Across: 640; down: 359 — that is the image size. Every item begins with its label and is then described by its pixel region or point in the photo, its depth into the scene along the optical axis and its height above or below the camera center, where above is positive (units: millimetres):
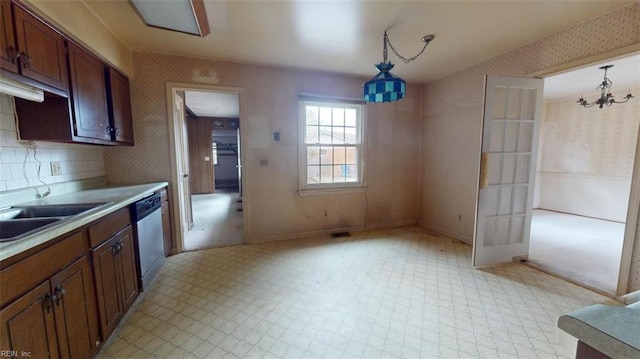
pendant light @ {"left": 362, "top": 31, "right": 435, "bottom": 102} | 1959 +558
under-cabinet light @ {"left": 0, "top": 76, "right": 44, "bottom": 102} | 1237 +370
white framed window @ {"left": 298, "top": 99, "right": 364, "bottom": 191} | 3531 +166
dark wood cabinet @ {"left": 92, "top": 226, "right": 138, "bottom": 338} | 1489 -824
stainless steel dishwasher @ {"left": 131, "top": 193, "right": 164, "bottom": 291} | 2025 -732
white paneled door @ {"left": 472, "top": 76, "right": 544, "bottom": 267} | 2467 -134
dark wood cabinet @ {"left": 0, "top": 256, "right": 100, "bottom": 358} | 943 -724
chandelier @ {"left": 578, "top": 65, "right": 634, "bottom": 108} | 3106 +919
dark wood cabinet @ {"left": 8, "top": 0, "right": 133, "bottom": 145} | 1319 +518
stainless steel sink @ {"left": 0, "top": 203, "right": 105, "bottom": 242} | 1351 -358
